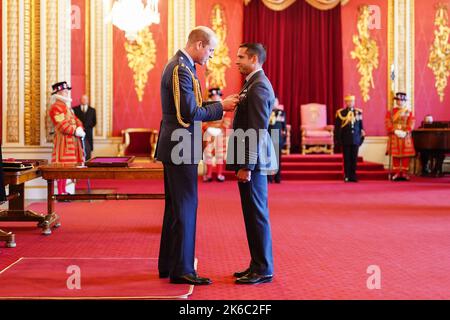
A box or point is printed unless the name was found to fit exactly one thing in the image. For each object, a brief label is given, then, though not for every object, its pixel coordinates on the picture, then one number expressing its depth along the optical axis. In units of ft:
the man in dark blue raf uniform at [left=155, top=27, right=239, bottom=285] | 13.11
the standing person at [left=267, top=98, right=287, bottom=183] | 37.65
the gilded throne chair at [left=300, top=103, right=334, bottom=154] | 44.93
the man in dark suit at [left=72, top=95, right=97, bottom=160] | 40.19
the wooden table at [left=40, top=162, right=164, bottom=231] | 19.56
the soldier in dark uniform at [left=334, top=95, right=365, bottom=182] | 38.75
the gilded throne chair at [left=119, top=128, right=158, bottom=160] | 43.37
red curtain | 46.60
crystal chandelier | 35.91
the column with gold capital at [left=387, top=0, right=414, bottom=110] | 45.57
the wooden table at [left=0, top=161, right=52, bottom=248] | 17.88
